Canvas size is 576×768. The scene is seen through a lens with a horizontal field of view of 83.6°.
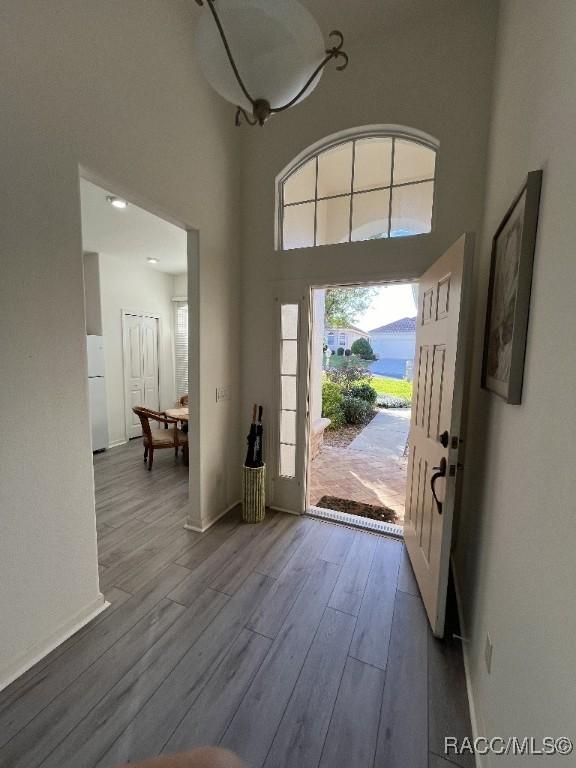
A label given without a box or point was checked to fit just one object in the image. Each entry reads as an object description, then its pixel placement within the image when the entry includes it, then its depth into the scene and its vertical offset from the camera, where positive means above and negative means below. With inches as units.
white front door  61.3 -13.8
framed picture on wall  41.1 +9.8
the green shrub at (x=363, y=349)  345.7 +5.2
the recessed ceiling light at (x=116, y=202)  119.3 +55.2
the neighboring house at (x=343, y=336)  342.3 +19.3
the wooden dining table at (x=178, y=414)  159.3 -32.6
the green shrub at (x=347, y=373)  304.2 -19.0
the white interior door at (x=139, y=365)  205.5 -10.5
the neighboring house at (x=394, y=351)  416.4 +4.3
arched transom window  92.3 +49.8
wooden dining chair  155.4 -43.1
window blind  235.1 +4.2
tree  299.0 +46.1
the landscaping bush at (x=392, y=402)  347.6 -51.2
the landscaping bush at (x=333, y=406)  268.8 -45.1
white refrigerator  178.9 -24.9
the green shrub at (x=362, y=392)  295.3 -35.0
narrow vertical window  109.3 -11.9
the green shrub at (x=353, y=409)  277.0 -47.7
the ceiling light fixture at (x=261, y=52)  33.1 +33.2
